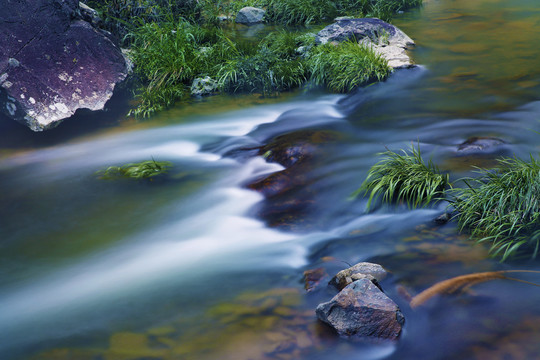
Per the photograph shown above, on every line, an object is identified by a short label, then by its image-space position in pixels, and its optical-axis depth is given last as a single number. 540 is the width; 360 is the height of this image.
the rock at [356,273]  3.21
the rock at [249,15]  13.38
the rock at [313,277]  3.45
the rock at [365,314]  2.83
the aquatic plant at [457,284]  3.11
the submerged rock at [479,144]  4.99
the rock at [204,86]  8.47
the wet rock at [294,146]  5.53
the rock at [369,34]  9.17
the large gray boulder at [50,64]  7.20
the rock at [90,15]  8.24
